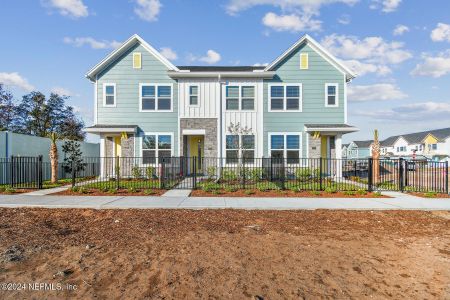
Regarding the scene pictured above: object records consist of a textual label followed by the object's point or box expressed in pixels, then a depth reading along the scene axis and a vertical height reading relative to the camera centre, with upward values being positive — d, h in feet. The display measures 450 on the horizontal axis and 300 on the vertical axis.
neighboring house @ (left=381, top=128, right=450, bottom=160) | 177.68 +6.47
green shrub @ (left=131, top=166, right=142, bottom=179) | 51.11 -3.62
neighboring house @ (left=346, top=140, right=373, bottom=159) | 226.79 +3.64
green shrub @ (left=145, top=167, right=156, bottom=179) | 51.42 -3.67
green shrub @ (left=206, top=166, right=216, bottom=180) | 50.33 -3.71
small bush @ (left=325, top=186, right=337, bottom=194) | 38.40 -5.48
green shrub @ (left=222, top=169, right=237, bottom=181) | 48.08 -4.02
